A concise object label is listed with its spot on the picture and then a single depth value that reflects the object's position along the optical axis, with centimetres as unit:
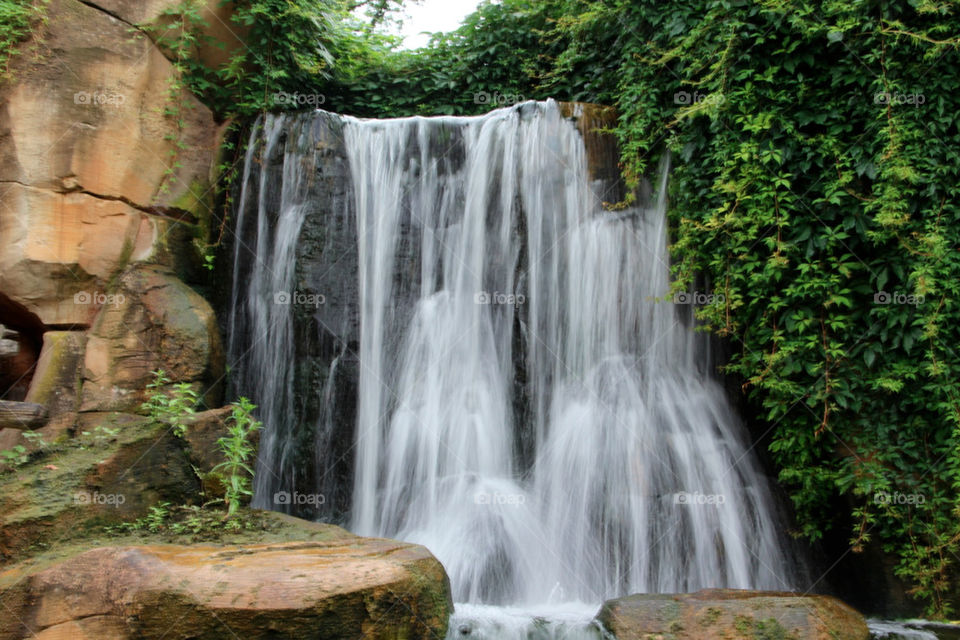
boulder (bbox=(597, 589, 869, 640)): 390
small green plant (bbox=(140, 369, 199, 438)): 497
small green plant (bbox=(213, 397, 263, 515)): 477
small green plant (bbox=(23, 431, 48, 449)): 485
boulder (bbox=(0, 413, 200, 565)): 417
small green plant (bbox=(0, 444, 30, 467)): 464
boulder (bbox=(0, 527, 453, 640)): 334
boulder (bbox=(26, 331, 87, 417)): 566
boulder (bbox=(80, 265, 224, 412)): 578
